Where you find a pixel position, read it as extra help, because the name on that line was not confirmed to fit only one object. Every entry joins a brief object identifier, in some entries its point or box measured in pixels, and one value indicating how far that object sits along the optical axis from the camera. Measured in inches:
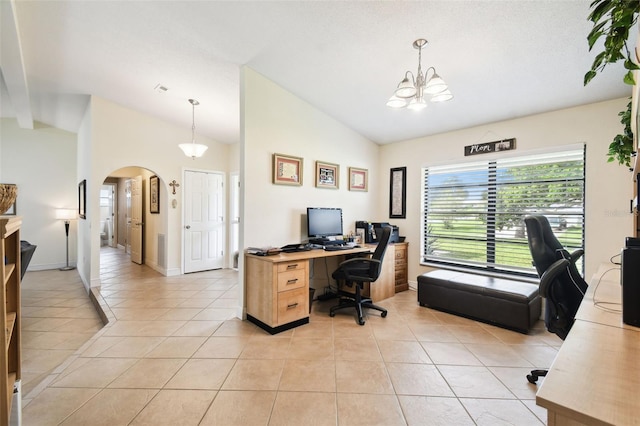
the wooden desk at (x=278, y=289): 107.3
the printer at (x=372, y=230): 165.3
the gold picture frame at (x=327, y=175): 151.4
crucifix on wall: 199.0
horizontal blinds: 120.7
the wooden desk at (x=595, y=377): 24.3
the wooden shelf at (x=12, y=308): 45.2
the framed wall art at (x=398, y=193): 175.3
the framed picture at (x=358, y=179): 170.1
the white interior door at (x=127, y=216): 297.4
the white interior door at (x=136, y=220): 245.1
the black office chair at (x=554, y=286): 70.5
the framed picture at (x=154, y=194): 214.4
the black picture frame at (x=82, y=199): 189.9
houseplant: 33.6
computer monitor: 140.1
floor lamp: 228.0
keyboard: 129.9
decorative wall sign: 133.9
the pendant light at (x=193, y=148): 158.2
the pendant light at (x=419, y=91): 83.7
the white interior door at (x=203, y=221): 207.8
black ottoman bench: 109.7
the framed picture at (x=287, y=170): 131.7
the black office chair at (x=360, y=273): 119.3
